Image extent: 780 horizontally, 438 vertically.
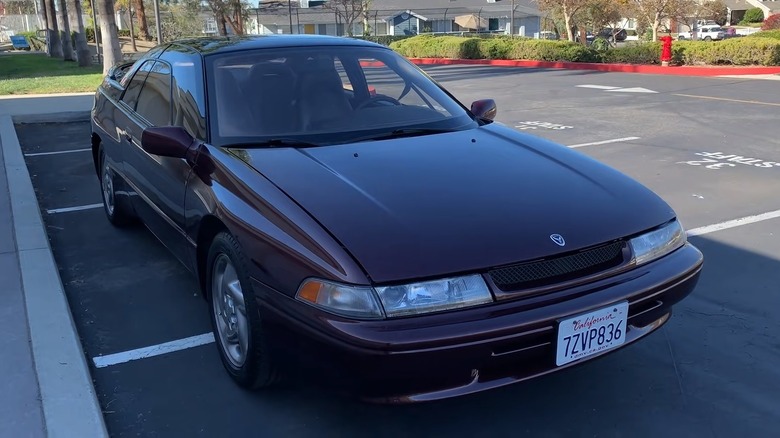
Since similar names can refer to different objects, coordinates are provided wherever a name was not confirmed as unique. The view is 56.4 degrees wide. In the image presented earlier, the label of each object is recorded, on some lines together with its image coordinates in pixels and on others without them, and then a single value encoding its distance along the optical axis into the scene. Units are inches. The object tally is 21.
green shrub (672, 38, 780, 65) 756.6
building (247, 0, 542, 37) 2338.8
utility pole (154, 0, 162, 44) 705.6
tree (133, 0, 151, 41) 1771.7
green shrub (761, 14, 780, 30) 1621.6
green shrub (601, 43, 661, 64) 863.7
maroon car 103.6
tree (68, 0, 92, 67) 940.6
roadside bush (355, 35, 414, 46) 1611.7
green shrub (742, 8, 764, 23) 2373.3
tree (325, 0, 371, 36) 1815.0
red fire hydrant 823.7
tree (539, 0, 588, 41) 1194.9
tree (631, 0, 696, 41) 1257.7
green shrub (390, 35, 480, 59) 1136.8
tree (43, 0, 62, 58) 1313.2
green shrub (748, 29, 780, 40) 849.9
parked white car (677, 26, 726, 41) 1889.3
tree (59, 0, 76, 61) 1146.7
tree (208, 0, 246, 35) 1595.7
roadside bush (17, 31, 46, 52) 1825.8
